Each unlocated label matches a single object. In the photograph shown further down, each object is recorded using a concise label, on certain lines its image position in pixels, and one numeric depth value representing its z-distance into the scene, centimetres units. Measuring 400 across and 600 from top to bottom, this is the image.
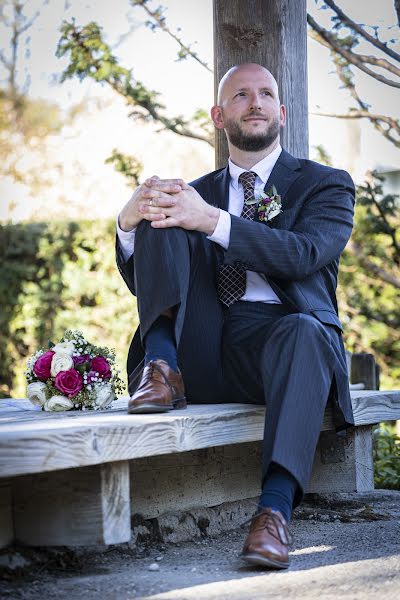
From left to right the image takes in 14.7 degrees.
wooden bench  390
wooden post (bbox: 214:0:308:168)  648
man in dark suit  452
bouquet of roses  528
